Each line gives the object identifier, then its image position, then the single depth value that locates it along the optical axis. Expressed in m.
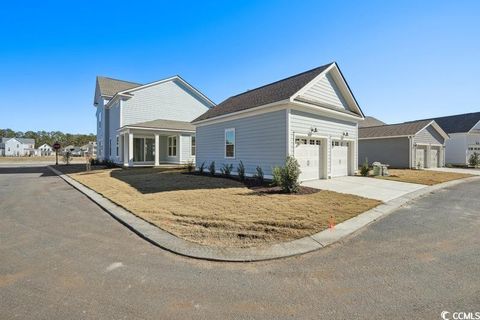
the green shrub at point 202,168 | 16.17
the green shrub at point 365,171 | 14.71
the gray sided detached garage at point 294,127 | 11.13
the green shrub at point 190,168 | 16.60
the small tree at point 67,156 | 28.08
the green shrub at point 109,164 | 22.60
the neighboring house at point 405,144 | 22.03
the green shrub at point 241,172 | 12.50
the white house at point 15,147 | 83.88
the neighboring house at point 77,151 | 86.62
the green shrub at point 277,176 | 9.23
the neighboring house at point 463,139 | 28.80
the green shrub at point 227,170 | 13.72
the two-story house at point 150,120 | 21.52
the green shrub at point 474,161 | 25.24
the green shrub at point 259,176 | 11.38
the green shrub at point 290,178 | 9.00
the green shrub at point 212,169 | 14.82
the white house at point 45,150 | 93.03
